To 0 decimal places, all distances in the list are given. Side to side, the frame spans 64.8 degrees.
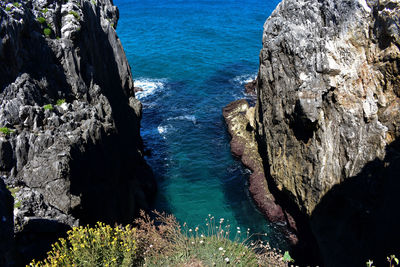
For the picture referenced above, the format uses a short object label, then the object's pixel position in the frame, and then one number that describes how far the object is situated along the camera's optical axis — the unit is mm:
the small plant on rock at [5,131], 14953
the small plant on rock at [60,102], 18266
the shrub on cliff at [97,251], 10828
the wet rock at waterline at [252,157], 25078
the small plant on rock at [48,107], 17023
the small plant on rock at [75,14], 20931
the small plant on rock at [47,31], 19141
